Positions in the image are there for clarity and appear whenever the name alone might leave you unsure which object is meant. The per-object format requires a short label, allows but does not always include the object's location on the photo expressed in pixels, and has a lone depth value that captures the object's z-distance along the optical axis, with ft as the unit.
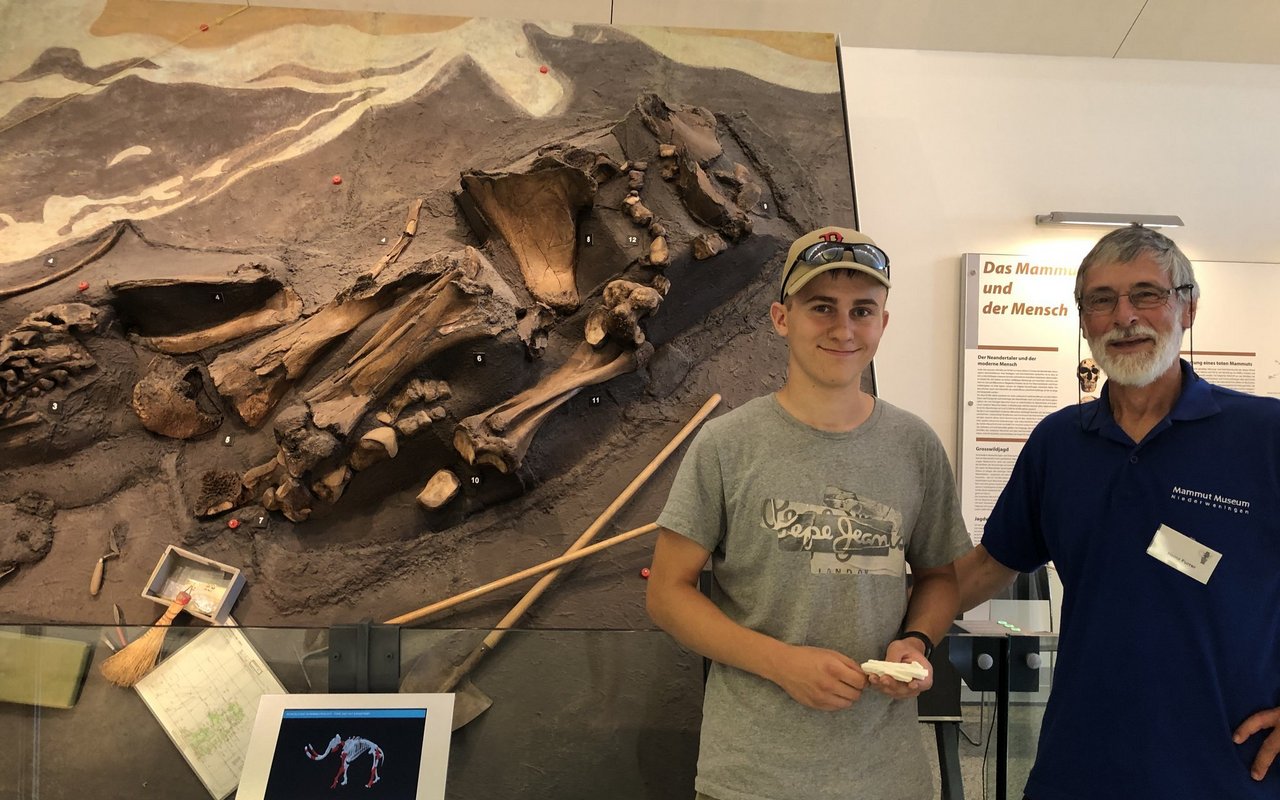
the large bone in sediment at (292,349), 10.24
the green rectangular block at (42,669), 5.48
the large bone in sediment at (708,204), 10.84
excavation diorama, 9.97
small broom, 5.39
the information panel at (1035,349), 11.30
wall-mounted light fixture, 11.59
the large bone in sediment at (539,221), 10.75
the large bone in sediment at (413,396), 10.00
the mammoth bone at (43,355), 10.16
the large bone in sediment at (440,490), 9.95
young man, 4.28
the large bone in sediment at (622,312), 10.17
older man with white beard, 4.33
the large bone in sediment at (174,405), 10.38
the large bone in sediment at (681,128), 11.09
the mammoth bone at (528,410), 9.77
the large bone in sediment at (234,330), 10.64
